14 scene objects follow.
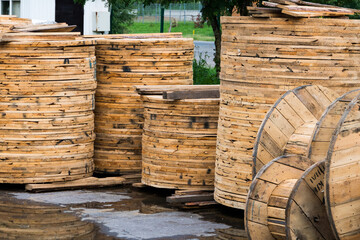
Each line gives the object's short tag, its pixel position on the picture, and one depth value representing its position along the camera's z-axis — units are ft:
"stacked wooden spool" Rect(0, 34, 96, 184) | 46.18
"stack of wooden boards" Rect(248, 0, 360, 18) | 36.36
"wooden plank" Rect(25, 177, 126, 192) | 46.25
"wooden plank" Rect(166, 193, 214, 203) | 42.75
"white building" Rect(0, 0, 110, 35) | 96.43
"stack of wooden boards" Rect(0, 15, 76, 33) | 48.40
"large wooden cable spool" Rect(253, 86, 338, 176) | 33.63
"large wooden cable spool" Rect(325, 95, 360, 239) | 26.97
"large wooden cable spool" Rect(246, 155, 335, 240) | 28.88
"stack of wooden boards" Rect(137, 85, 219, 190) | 44.14
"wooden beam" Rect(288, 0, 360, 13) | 39.77
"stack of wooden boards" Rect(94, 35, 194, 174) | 49.45
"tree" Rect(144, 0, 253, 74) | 60.12
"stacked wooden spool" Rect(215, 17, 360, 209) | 36.83
